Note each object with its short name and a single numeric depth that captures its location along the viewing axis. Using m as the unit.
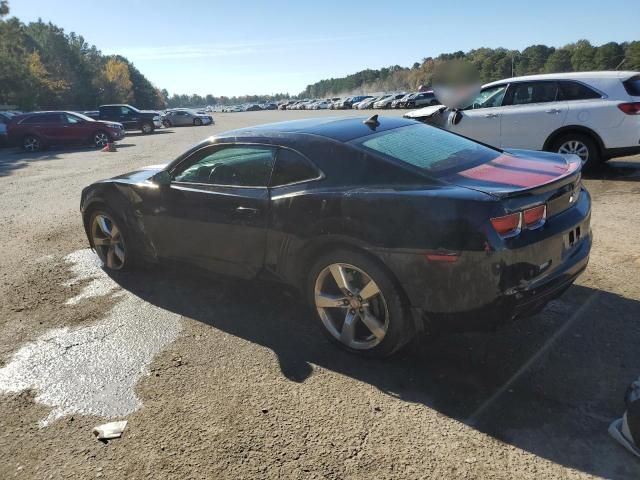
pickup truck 27.78
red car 19.69
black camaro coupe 2.72
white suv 7.47
